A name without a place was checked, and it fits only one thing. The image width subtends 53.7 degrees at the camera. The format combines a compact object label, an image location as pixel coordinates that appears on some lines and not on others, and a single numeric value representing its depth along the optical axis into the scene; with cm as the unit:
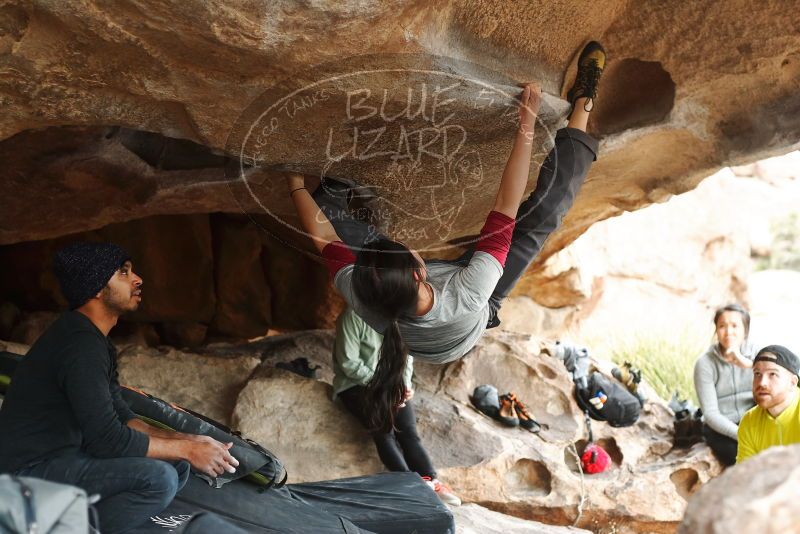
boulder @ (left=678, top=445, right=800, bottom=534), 139
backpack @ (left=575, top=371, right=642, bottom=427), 522
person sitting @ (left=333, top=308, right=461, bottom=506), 415
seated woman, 473
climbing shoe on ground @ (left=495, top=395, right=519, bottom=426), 490
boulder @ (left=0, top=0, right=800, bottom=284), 264
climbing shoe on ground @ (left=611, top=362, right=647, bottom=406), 562
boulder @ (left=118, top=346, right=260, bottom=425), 432
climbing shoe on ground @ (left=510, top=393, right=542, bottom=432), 492
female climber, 271
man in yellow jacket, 335
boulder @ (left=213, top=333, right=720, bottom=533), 425
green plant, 790
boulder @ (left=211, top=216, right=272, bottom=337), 635
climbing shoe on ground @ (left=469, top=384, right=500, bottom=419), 497
